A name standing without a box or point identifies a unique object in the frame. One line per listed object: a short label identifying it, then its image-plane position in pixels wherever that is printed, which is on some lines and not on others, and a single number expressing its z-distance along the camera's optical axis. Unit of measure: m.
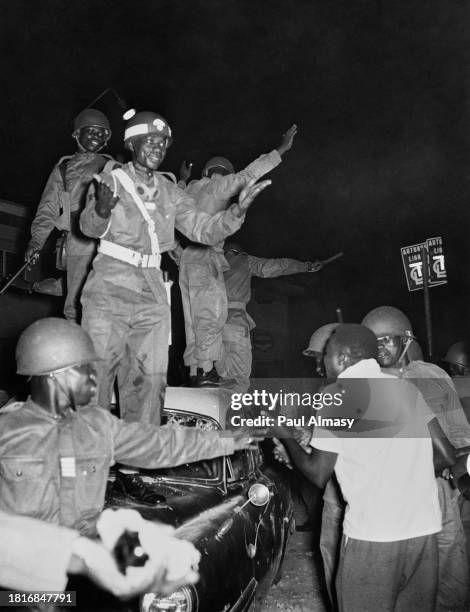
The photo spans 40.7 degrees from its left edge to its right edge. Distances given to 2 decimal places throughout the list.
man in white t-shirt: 3.31
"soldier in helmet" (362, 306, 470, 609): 4.81
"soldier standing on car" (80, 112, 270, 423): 4.64
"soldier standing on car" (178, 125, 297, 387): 7.22
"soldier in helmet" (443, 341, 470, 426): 8.88
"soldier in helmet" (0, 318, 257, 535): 2.90
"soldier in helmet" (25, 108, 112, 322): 5.93
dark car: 3.68
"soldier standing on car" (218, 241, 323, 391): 8.91
